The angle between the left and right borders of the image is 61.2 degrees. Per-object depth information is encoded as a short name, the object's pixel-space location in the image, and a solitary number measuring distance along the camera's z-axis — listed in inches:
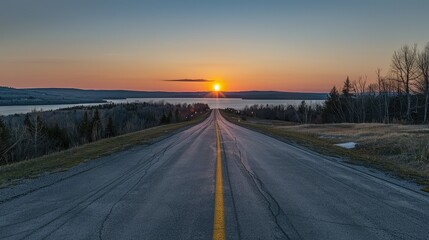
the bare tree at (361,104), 3269.9
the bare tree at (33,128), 1193.8
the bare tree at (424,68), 2402.7
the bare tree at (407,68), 2503.7
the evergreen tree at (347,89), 3773.9
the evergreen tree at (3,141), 946.6
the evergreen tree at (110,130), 1683.6
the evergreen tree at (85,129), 1496.8
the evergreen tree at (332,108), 3590.1
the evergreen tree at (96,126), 1381.8
